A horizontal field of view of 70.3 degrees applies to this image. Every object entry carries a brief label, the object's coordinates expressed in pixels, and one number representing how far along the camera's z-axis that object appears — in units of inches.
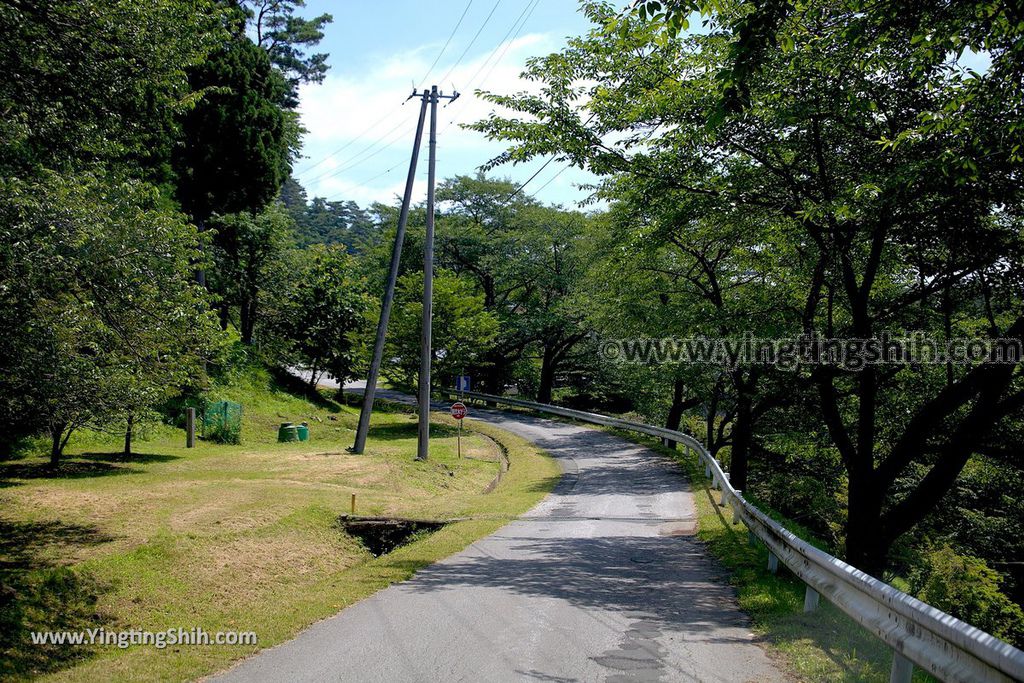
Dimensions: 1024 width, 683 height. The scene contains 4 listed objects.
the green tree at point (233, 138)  1128.2
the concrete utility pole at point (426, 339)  977.5
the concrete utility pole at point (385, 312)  979.3
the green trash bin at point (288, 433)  1180.5
